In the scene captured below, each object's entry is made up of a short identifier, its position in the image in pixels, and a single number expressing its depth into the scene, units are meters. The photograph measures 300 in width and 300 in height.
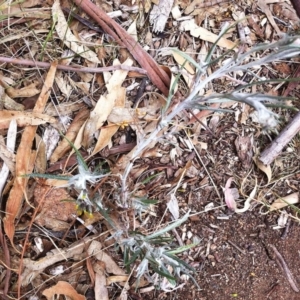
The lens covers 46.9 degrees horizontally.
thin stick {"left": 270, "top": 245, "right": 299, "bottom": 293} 0.35
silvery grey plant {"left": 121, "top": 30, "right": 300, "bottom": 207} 0.23
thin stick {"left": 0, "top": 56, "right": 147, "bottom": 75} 0.33
